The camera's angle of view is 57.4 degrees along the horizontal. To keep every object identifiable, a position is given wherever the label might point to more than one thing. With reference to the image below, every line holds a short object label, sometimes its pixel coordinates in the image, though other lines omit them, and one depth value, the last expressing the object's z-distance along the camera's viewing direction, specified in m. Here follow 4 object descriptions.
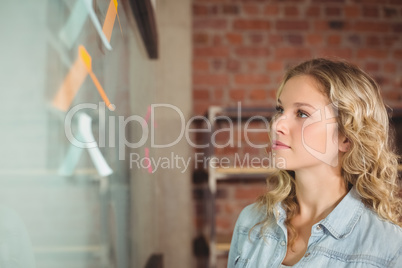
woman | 0.87
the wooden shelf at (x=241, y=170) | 1.90
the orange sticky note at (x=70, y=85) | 0.49
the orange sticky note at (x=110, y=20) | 0.77
